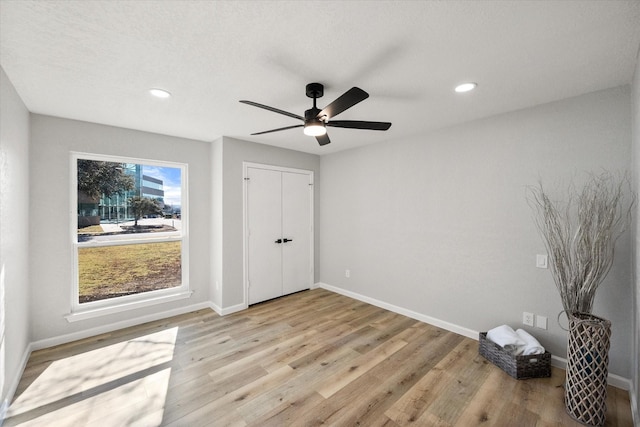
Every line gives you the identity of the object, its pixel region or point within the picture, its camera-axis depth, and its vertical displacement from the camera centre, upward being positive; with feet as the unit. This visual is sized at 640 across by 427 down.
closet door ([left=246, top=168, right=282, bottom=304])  13.08 -1.11
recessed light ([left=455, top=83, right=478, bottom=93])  7.00 +3.36
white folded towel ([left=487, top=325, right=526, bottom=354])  7.85 -3.82
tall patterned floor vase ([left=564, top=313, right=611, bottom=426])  5.86 -3.57
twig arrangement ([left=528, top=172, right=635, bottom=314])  6.33 -0.50
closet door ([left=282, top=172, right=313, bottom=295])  14.44 -1.14
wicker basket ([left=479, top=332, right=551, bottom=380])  7.40 -4.29
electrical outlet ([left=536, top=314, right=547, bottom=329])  8.21 -3.40
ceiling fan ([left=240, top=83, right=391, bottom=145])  5.89 +2.40
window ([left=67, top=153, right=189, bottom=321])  10.04 -0.89
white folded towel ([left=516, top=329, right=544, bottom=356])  7.59 -3.87
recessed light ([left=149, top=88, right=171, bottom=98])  7.32 +3.33
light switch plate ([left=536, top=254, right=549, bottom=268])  8.17 -1.50
